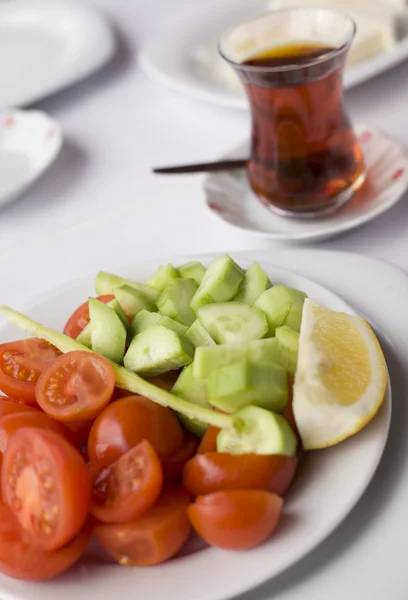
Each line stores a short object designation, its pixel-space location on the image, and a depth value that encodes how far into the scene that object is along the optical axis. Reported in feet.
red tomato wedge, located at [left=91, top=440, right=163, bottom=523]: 1.59
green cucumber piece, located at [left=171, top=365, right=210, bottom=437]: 1.70
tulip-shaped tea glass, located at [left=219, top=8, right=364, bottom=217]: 2.01
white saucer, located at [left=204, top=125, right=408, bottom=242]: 2.02
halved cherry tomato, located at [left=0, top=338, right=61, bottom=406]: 1.77
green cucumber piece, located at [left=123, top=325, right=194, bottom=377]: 1.73
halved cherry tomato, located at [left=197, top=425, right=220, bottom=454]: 1.65
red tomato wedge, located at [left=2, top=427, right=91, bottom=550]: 1.57
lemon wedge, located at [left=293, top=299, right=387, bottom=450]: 1.61
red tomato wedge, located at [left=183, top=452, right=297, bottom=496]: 1.61
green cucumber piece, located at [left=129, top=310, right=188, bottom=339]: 1.78
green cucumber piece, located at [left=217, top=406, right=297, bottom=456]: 1.61
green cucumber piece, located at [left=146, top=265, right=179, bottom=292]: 1.90
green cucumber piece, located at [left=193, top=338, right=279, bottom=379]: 1.68
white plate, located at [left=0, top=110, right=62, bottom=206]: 2.40
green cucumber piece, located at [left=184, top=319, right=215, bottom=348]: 1.76
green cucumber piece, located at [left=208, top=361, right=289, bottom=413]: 1.64
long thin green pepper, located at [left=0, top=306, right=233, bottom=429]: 1.65
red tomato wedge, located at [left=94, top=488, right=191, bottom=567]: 1.58
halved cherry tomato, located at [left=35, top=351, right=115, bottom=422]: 1.69
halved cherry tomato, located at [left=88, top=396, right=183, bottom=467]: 1.65
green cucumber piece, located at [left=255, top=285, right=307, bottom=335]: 1.77
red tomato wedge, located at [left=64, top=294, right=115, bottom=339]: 1.89
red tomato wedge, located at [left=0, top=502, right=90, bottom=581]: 1.58
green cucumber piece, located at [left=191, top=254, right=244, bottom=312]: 1.81
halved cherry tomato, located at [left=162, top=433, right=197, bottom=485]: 1.67
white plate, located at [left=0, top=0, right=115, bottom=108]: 2.71
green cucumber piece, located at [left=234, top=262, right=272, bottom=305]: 1.83
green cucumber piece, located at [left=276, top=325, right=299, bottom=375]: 1.70
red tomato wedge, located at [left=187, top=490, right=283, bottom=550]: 1.56
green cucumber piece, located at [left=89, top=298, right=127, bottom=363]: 1.79
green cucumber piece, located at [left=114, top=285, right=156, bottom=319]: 1.86
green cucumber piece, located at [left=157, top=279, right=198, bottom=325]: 1.82
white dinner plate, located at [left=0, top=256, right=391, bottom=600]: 1.55
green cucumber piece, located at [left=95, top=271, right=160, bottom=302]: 1.90
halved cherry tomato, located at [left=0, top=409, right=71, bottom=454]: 1.67
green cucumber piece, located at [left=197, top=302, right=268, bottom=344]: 1.73
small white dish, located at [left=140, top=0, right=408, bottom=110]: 2.33
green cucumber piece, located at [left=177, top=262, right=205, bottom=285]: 1.90
